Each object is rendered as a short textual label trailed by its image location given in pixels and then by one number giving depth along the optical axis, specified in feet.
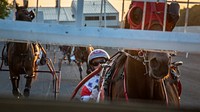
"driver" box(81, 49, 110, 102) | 23.93
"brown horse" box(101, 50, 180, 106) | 17.53
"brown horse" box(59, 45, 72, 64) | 92.14
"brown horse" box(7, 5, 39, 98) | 42.40
